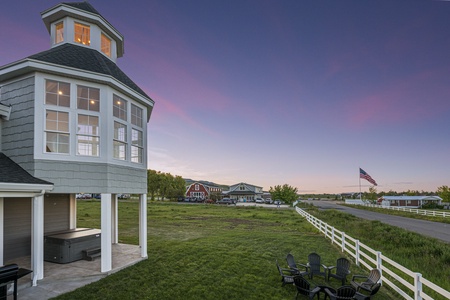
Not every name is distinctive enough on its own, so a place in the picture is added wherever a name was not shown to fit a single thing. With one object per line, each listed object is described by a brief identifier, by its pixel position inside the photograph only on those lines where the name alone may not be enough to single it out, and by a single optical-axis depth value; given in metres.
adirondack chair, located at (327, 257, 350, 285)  7.97
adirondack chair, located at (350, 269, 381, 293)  6.66
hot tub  8.93
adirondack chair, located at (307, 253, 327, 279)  8.48
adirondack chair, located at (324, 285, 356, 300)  5.87
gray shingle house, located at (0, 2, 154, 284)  7.21
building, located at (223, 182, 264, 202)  76.19
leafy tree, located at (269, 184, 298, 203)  57.50
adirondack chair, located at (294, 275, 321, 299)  6.27
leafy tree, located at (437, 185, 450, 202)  54.42
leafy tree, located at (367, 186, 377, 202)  68.25
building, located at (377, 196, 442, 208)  63.16
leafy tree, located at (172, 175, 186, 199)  68.38
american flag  46.14
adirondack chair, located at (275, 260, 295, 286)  7.43
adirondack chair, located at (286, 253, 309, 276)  7.91
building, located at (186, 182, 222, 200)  75.53
